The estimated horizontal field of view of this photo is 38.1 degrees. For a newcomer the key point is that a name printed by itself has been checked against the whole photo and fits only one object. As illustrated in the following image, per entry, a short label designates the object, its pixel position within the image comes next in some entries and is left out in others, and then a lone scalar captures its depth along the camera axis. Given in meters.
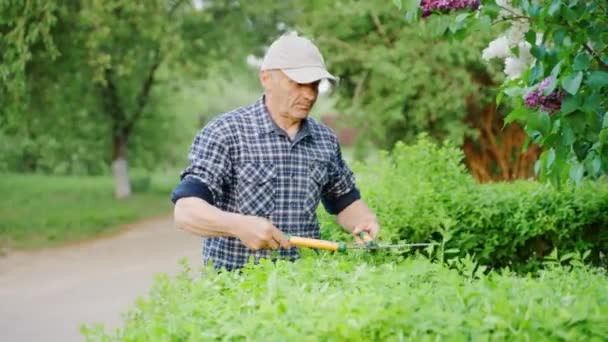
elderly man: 4.02
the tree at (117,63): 16.22
